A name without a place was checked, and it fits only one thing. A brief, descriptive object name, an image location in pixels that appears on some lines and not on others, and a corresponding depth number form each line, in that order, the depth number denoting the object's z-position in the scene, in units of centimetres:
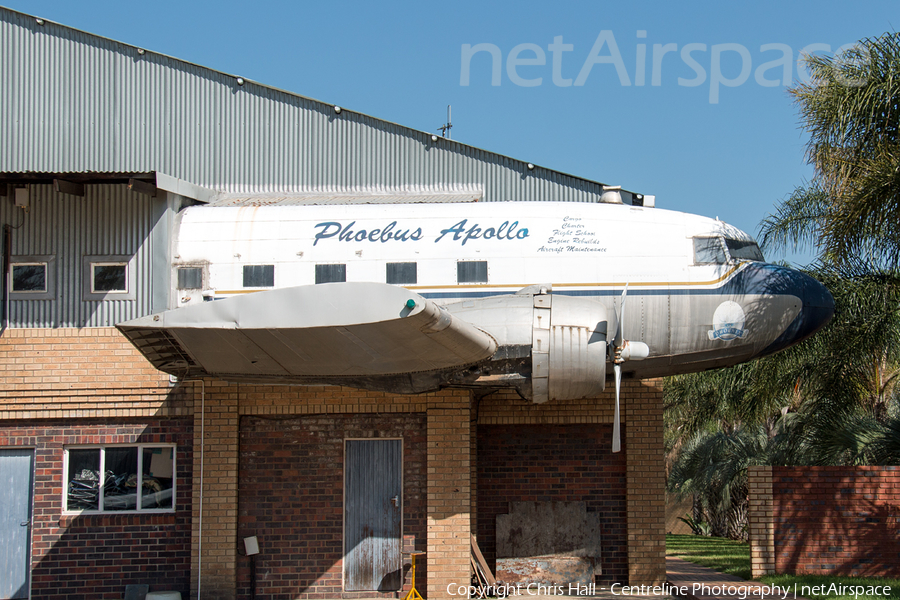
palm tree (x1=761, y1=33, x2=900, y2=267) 1323
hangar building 1456
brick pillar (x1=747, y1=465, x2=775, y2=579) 1581
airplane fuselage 1379
